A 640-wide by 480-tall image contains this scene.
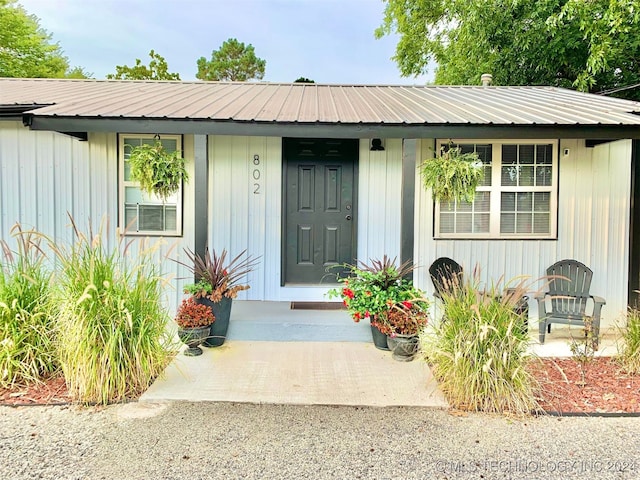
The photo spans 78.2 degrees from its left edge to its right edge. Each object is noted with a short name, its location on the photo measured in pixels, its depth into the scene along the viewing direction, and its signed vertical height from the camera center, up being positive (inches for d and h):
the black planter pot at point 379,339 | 150.8 -41.6
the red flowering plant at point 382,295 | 142.4 -23.6
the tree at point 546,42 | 273.9 +157.5
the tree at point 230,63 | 786.8 +337.1
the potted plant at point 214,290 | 148.9 -22.7
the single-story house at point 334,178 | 151.0 +26.2
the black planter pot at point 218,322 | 150.6 -35.9
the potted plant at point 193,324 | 142.2 -34.1
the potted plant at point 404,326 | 138.9 -33.5
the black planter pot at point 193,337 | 141.8 -38.7
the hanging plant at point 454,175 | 164.7 +24.3
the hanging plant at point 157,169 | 162.6 +25.4
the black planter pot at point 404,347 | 139.3 -41.1
